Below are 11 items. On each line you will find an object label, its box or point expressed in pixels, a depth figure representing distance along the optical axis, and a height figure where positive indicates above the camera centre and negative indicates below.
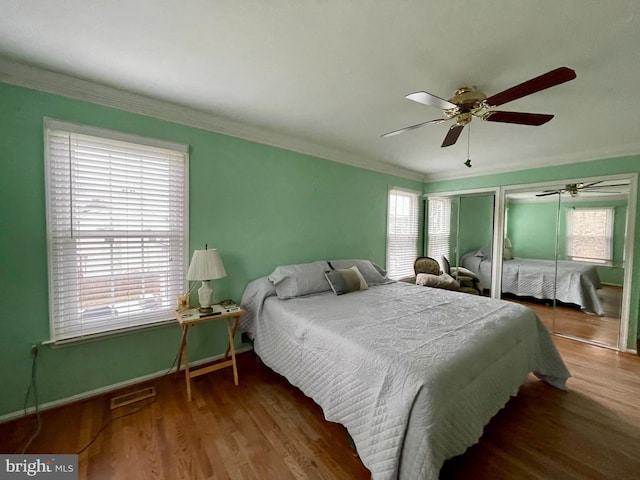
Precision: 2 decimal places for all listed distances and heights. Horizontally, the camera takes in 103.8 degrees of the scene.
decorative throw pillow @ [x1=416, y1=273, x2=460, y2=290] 3.85 -0.76
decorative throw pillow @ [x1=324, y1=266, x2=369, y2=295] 2.74 -0.56
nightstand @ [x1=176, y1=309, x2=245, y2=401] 2.01 -0.93
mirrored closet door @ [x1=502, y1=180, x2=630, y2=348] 3.03 -0.27
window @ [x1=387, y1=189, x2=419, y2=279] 4.29 -0.01
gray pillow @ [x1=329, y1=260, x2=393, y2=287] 3.18 -0.51
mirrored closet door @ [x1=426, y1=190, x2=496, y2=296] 3.99 -0.03
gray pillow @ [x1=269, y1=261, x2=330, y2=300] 2.54 -0.53
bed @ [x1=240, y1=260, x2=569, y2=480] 1.19 -0.81
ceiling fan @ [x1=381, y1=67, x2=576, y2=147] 1.40 +0.82
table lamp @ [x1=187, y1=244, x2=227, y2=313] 2.11 -0.36
